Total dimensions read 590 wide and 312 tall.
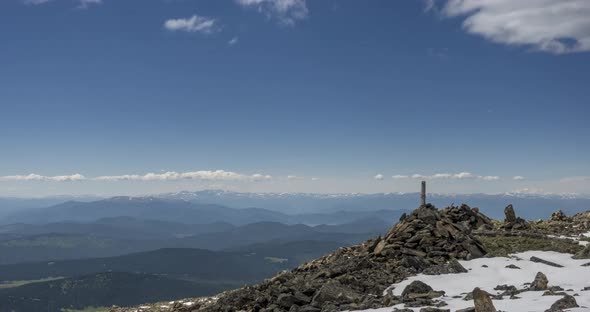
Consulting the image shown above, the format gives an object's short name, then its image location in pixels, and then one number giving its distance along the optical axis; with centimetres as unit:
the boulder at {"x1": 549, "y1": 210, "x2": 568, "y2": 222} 4453
